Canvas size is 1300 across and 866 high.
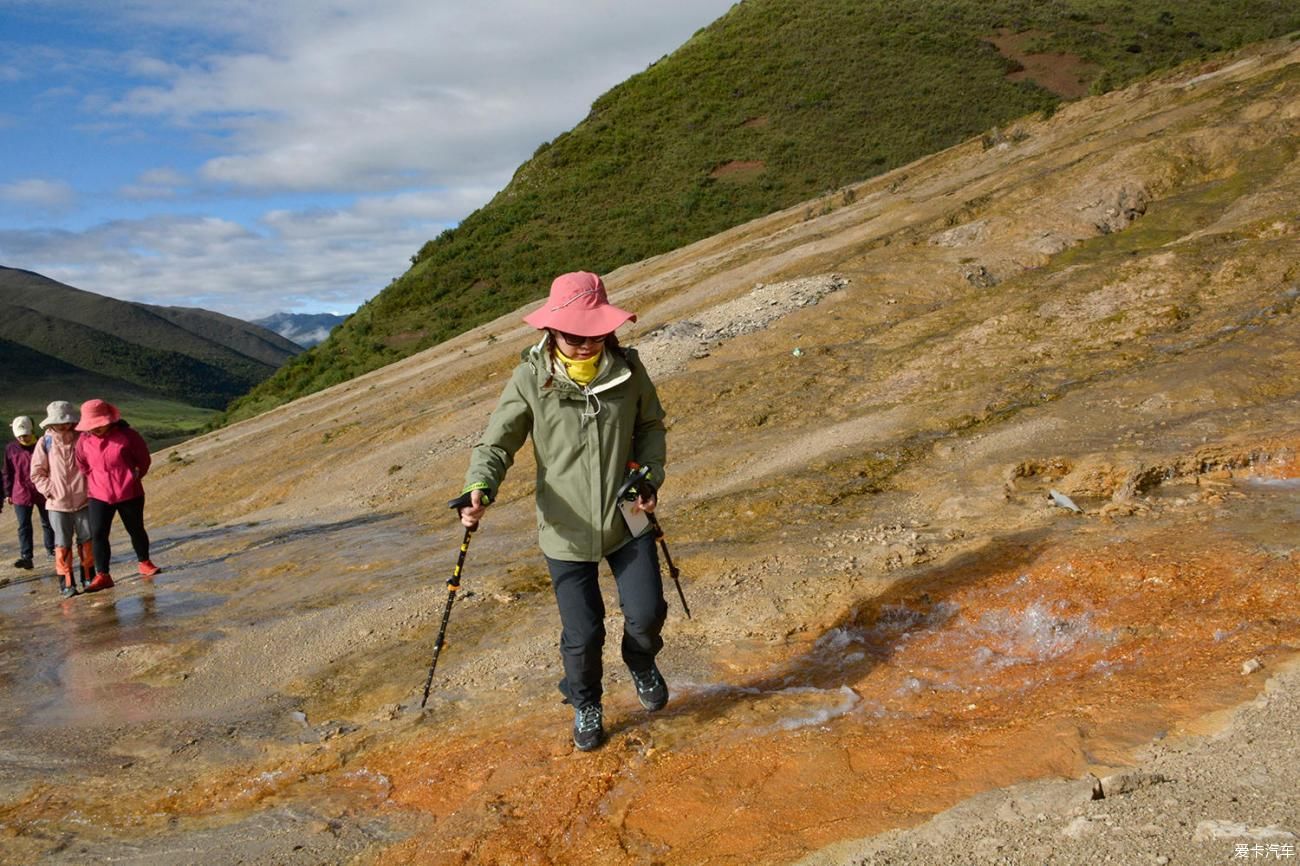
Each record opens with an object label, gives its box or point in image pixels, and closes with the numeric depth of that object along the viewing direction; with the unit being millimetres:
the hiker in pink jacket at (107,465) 9586
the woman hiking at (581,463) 4680
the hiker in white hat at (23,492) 12078
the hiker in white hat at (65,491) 9906
